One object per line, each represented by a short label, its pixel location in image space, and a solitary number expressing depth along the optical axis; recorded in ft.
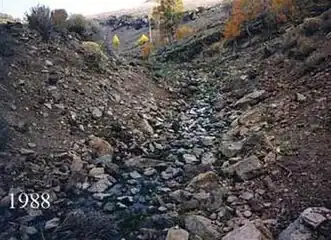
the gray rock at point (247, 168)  20.65
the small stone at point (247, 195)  19.06
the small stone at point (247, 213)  17.84
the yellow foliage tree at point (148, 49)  120.18
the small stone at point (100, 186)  21.50
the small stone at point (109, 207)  19.63
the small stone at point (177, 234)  16.40
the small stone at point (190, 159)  24.72
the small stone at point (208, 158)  24.05
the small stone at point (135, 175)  23.05
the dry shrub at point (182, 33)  136.35
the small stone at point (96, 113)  30.50
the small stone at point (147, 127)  31.01
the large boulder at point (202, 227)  16.67
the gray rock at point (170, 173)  22.90
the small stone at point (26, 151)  23.80
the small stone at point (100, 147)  26.00
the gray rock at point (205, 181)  20.44
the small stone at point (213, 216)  17.95
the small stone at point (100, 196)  20.75
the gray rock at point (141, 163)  24.44
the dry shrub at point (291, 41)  43.44
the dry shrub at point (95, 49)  41.11
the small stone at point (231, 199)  19.12
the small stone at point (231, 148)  24.06
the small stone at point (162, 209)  19.21
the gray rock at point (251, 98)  33.29
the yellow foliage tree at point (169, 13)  128.98
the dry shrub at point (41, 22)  39.50
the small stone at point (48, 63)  34.63
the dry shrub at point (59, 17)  46.02
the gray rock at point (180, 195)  19.88
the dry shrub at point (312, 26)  41.78
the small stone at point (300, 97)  27.65
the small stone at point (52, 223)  18.45
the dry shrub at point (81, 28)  48.52
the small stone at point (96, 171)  23.02
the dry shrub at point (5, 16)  61.98
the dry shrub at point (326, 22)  39.58
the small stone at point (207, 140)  27.40
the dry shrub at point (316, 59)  32.25
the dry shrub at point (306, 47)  36.37
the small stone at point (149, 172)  23.37
